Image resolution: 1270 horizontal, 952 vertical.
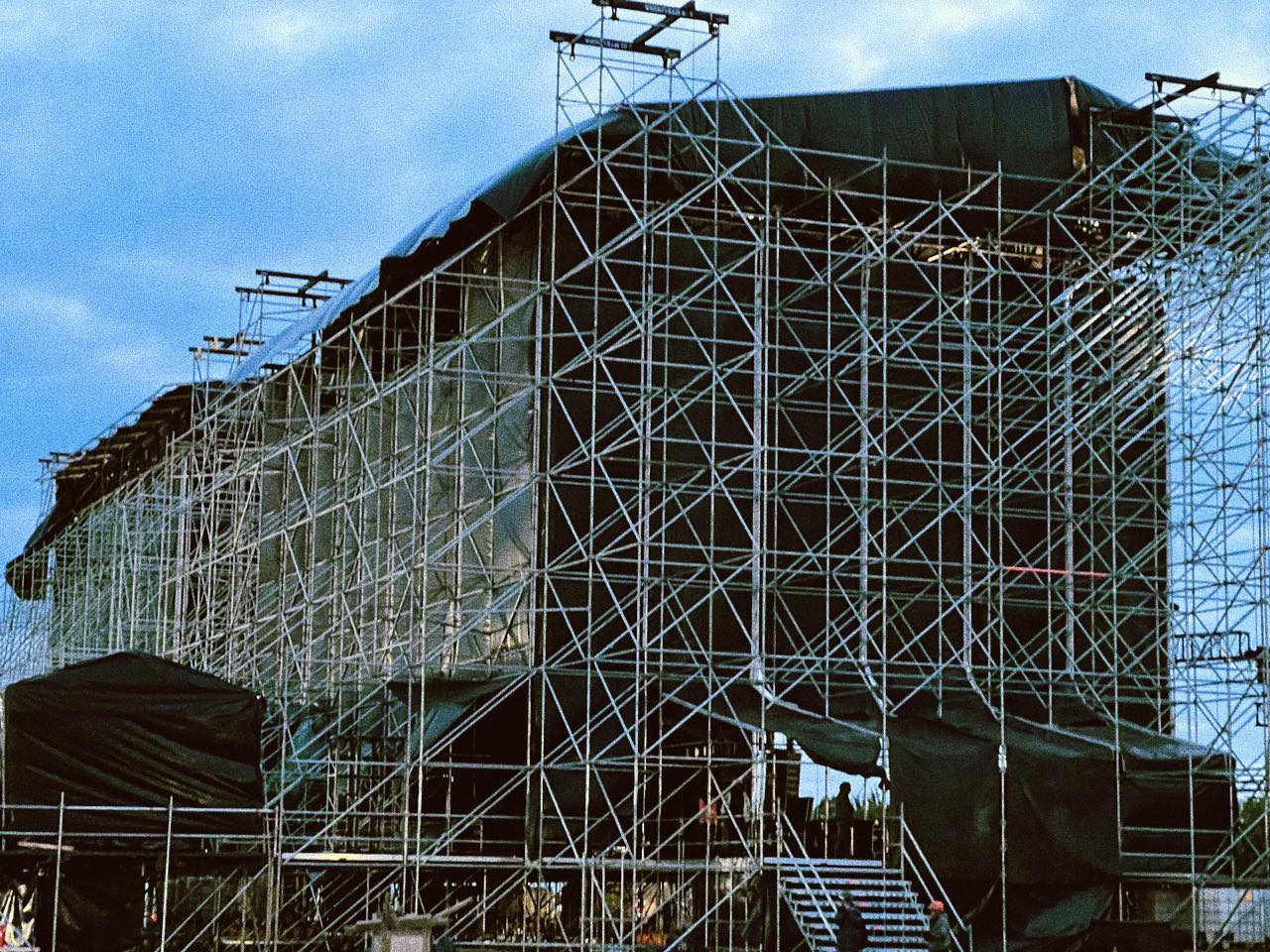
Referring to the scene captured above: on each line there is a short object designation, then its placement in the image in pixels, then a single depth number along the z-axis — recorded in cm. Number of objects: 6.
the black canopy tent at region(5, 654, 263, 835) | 2933
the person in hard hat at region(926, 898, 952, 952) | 2781
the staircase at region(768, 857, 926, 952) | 3006
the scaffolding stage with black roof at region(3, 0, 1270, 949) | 3162
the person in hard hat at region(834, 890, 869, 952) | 2805
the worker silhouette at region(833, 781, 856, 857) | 3266
